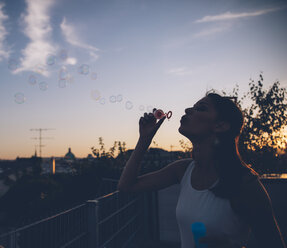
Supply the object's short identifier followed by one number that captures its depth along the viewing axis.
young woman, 1.08
